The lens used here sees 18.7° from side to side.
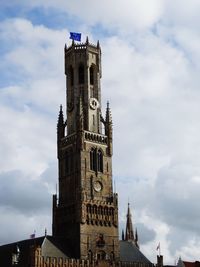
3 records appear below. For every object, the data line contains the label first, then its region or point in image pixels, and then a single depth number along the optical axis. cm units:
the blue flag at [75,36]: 13750
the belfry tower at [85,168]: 12544
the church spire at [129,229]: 17575
